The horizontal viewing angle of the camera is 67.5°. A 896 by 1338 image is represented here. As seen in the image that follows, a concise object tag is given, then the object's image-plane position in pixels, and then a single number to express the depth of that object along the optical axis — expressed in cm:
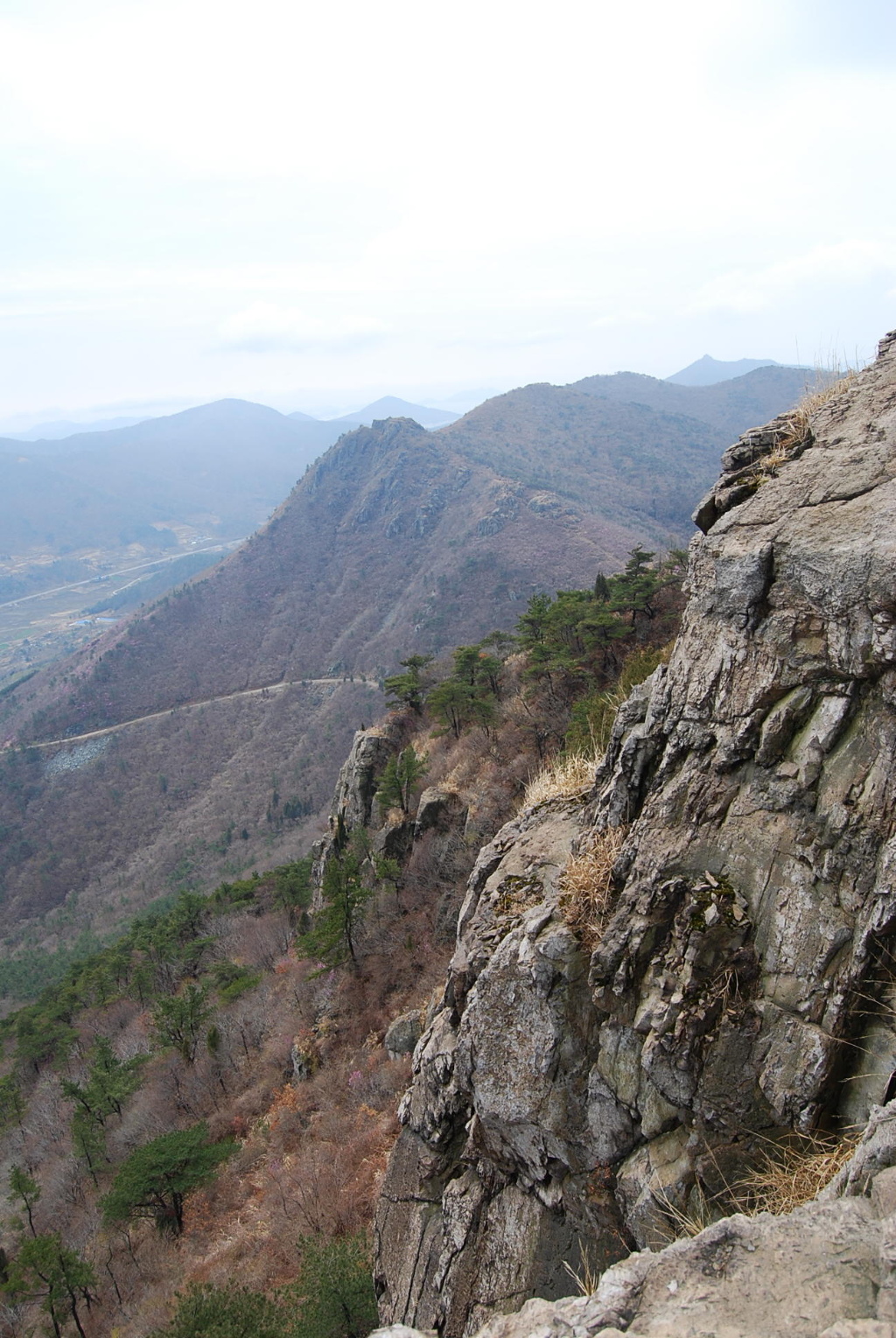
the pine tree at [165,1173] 2081
